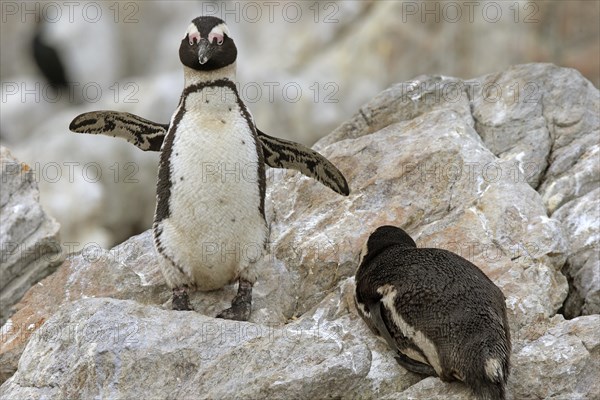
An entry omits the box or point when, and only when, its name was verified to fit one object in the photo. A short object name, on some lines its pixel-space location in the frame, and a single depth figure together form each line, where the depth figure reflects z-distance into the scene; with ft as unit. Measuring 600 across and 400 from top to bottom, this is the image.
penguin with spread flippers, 32.01
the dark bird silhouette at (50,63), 108.27
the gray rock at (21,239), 37.58
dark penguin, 26.32
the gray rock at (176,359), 26.76
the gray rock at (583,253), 33.40
